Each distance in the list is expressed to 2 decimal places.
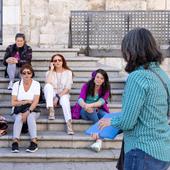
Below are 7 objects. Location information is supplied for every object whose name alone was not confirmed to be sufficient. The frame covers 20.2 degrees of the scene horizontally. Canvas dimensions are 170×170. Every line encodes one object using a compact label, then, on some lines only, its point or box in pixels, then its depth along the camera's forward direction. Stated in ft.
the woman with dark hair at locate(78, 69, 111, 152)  26.40
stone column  41.90
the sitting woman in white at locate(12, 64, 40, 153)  24.50
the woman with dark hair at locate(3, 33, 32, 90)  30.96
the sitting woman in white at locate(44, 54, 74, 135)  26.68
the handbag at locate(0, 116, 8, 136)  25.46
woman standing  10.49
